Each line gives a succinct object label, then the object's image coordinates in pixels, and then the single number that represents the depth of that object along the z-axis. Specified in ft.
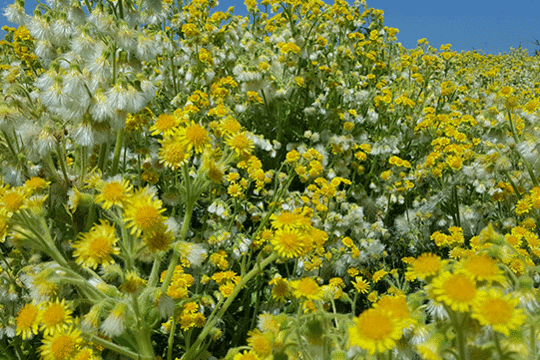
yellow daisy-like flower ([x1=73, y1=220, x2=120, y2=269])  1.41
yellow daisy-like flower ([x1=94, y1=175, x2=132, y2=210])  1.45
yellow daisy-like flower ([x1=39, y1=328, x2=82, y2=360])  1.42
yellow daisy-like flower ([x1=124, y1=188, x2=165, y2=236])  1.39
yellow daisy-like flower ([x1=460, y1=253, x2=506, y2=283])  1.18
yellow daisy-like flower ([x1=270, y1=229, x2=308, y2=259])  1.48
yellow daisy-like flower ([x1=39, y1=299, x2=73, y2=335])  1.43
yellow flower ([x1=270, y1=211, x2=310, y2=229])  1.51
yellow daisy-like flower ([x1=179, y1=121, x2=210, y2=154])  1.53
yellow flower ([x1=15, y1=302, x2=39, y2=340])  1.47
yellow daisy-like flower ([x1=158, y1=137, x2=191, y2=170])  1.53
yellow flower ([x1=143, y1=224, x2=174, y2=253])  1.44
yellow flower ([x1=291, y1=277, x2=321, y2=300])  1.42
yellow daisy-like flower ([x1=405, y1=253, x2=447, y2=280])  1.21
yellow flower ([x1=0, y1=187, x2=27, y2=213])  1.49
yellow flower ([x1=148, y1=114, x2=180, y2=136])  1.54
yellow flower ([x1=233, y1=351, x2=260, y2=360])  1.39
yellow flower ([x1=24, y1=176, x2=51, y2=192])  1.67
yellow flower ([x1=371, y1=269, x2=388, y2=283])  2.49
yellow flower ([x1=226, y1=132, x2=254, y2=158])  1.59
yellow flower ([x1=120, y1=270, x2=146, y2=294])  1.48
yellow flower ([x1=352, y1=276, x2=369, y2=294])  2.33
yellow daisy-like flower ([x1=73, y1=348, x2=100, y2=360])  1.45
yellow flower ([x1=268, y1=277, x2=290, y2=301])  1.61
